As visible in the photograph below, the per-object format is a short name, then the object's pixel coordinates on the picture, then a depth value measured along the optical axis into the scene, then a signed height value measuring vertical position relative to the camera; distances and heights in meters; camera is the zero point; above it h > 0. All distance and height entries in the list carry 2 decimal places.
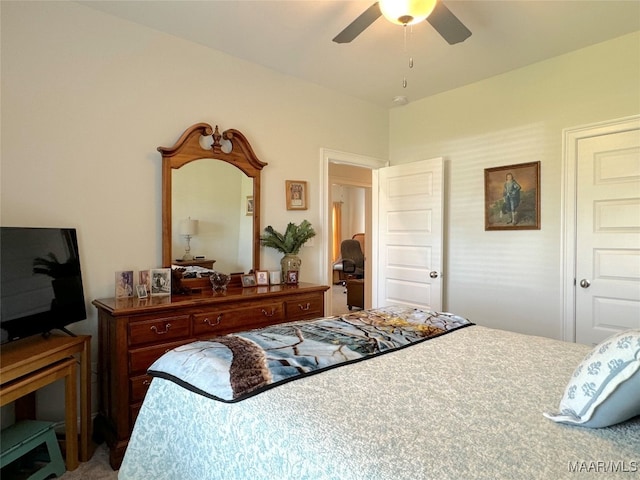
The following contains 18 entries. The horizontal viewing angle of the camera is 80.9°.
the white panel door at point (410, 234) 3.71 +0.04
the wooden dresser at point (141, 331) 2.06 -0.57
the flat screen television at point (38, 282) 1.79 -0.23
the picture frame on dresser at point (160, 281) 2.51 -0.29
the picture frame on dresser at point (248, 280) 2.98 -0.34
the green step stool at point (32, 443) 1.78 -1.00
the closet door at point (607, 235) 2.73 +0.02
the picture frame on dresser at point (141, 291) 2.40 -0.34
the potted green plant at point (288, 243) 3.18 -0.04
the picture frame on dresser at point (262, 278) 3.04 -0.32
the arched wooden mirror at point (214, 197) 2.70 +0.32
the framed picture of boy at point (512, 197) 3.22 +0.37
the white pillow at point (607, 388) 0.88 -0.37
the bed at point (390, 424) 0.81 -0.47
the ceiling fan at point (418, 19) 1.84 +1.15
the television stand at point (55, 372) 1.68 -0.66
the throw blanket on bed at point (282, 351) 1.18 -0.43
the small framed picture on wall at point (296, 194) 3.43 +0.41
